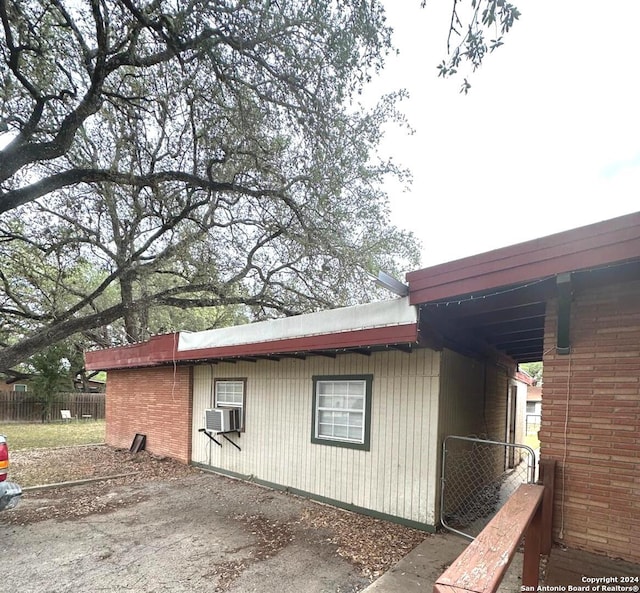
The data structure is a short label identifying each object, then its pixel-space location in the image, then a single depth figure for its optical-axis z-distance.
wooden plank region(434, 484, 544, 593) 1.48
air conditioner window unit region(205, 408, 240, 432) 7.08
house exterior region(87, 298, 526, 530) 4.78
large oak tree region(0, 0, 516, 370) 5.27
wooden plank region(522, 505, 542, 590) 2.72
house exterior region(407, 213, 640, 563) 3.01
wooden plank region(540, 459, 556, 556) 3.26
